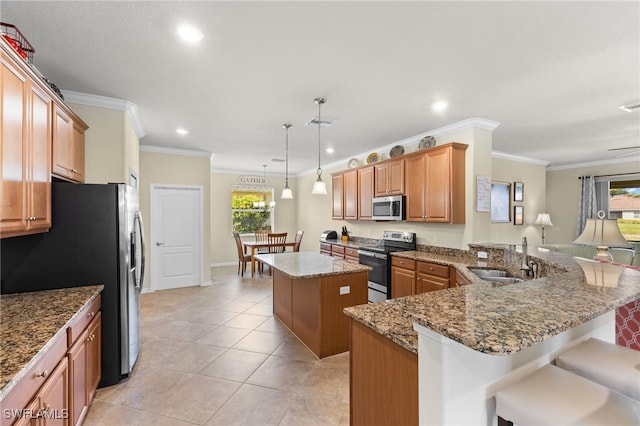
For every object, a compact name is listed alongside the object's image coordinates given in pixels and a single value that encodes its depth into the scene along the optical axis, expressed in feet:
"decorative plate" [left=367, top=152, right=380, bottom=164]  17.10
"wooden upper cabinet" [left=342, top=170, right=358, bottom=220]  18.34
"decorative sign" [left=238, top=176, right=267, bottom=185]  26.50
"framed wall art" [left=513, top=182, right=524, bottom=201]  19.31
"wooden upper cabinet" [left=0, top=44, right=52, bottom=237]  5.01
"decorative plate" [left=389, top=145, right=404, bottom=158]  15.35
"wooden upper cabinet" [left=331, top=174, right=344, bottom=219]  19.79
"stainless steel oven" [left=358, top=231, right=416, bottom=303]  14.21
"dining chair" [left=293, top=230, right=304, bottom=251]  22.48
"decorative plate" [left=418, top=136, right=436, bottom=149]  13.61
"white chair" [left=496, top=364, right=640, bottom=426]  3.10
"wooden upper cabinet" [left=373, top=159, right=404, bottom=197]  14.72
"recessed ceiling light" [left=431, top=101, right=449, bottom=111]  10.15
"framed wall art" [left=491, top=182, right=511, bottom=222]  18.26
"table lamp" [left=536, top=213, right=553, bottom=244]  19.69
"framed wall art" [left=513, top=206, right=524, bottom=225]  19.22
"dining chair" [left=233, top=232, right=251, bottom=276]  21.54
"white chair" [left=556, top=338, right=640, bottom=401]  3.80
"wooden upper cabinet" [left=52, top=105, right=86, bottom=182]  7.34
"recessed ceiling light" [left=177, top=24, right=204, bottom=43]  6.11
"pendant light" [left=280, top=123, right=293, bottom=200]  12.92
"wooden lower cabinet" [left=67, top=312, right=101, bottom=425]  5.66
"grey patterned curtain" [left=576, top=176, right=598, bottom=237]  20.10
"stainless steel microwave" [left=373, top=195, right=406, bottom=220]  14.51
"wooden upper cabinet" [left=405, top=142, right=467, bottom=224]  12.30
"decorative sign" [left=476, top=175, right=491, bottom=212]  12.40
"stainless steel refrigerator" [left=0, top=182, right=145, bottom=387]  6.98
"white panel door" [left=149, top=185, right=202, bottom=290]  17.07
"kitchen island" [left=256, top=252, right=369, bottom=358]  9.59
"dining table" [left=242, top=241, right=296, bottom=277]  20.86
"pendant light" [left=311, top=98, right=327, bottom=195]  11.69
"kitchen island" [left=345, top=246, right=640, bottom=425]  3.00
